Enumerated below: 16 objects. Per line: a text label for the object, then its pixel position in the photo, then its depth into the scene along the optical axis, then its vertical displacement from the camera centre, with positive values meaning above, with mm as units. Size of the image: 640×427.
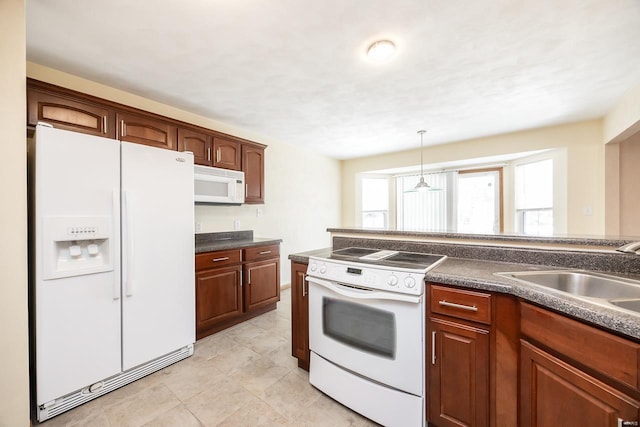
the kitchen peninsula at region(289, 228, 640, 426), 867 -535
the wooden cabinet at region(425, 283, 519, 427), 1211 -725
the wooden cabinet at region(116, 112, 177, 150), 2195 +756
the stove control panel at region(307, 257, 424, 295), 1382 -374
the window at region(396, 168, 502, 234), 4734 +211
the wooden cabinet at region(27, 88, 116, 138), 1790 +754
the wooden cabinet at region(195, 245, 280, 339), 2512 -785
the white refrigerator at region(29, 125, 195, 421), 1535 -340
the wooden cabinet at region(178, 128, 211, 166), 2600 +724
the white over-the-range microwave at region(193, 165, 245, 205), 2715 +311
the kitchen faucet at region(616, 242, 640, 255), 1187 -175
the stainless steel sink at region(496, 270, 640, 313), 1207 -364
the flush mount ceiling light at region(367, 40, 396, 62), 1784 +1165
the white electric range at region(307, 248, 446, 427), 1384 -713
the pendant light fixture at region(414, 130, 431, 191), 3768 +397
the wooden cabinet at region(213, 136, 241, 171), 2896 +695
